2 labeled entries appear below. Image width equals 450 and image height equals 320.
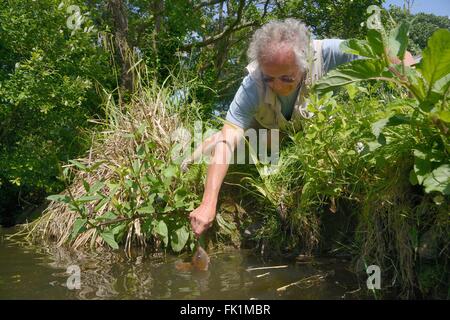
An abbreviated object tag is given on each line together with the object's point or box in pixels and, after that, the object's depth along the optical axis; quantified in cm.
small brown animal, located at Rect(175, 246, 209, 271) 264
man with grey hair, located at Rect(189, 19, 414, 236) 262
